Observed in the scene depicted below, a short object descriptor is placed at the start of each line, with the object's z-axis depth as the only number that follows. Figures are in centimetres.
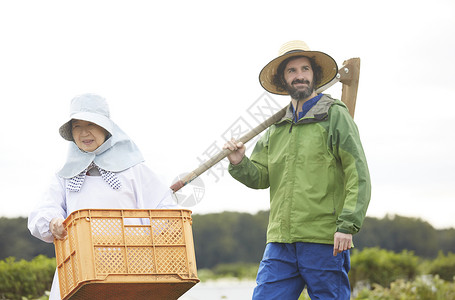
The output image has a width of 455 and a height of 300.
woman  828
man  750
